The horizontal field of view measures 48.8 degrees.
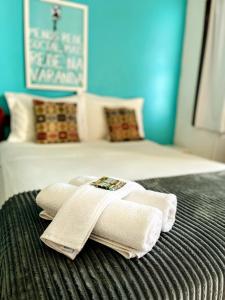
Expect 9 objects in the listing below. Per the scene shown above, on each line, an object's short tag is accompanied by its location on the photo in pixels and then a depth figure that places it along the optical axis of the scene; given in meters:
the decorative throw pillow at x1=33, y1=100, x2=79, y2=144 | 2.12
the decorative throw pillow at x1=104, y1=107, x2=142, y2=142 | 2.39
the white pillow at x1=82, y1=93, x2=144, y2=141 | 2.44
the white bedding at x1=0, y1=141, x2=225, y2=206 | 1.28
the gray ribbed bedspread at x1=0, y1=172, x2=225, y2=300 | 0.57
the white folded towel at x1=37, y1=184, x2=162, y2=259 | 0.67
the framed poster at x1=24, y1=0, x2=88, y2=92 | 2.29
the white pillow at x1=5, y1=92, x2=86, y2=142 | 2.15
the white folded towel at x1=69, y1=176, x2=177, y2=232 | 0.80
